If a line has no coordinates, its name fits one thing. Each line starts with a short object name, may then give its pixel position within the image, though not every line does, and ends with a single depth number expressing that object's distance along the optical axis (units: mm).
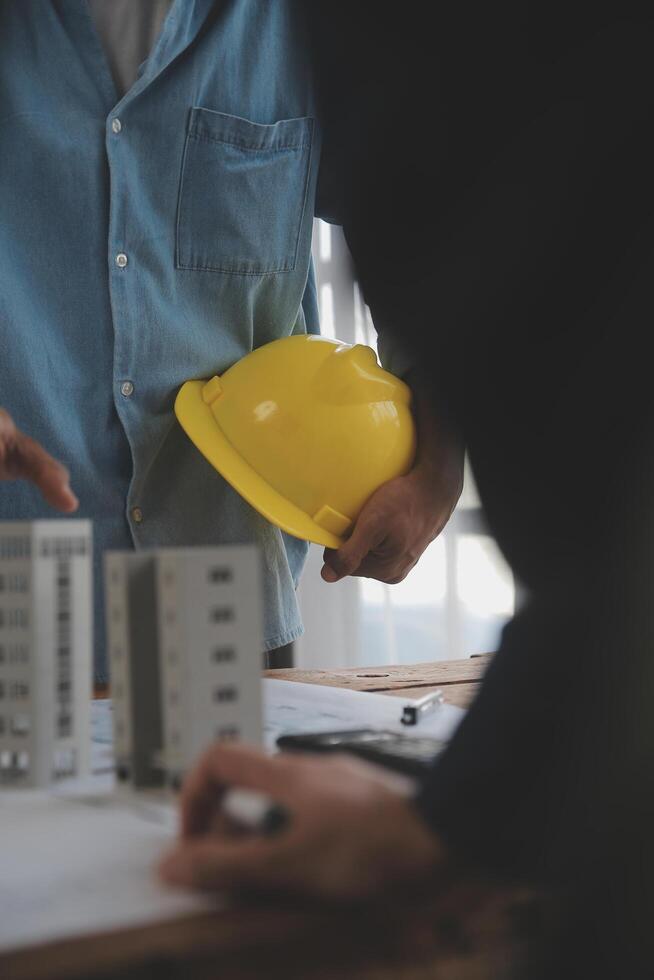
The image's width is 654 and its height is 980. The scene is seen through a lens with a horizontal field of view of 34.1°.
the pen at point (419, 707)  1070
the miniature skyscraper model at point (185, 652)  750
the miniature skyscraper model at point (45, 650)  864
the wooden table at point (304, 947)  511
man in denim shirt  1562
